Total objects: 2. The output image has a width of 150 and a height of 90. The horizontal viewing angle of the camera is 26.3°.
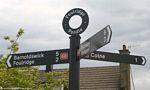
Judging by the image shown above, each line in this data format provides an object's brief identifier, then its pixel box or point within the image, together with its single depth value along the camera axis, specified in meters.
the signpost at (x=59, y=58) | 5.35
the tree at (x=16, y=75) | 10.35
